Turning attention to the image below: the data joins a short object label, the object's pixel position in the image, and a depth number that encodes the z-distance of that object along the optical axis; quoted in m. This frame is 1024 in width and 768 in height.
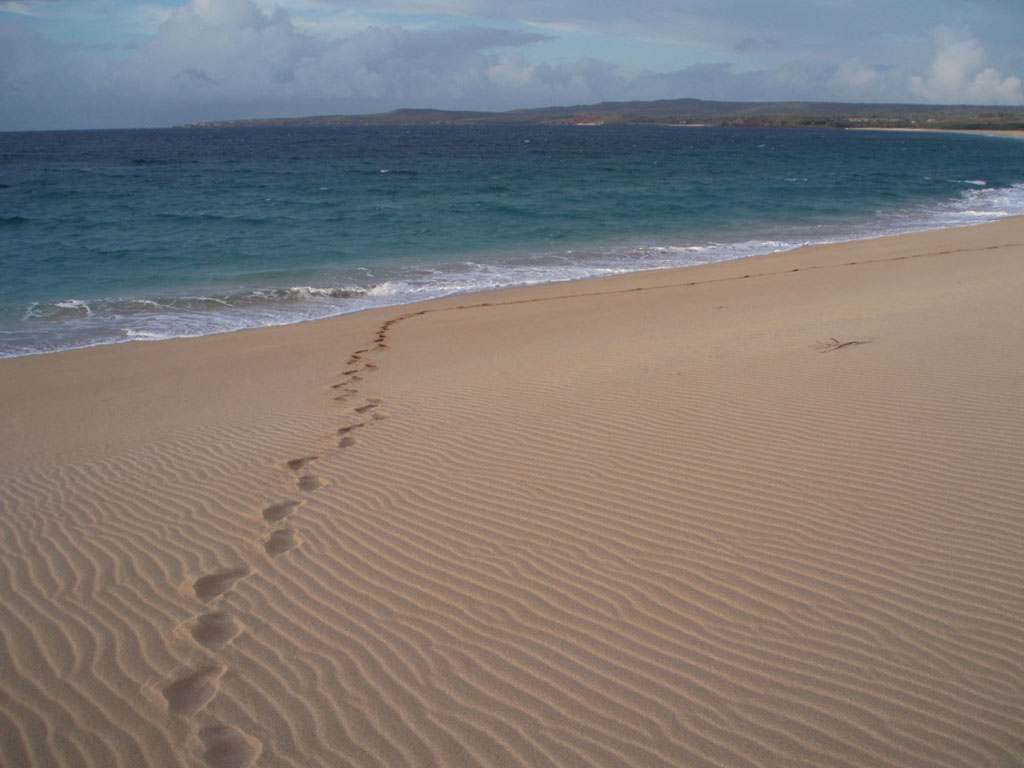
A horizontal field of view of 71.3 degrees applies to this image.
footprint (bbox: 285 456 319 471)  5.48
